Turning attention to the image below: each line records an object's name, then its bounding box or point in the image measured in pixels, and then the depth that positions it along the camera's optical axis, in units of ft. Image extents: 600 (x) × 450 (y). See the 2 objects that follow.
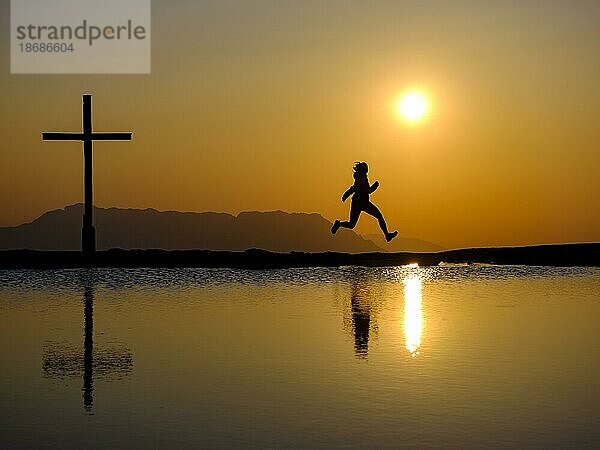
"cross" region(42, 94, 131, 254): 117.08
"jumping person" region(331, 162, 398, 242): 92.58
